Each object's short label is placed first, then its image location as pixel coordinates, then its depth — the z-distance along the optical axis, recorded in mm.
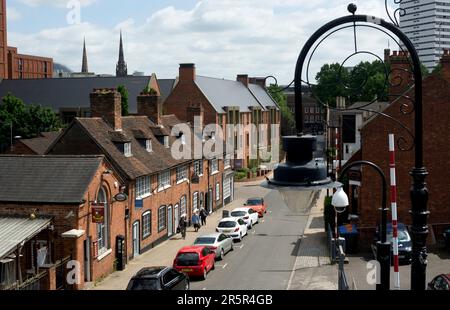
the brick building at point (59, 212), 21938
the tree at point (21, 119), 63406
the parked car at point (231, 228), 34438
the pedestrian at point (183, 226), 35438
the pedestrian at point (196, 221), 38188
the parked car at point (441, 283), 16188
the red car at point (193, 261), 25000
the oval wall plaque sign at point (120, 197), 26312
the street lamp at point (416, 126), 6480
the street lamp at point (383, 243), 11227
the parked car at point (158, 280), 18938
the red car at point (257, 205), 44634
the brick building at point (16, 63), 103750
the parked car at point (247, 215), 39094
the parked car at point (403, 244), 24938
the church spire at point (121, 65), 138812
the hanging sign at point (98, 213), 23500
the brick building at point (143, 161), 29875
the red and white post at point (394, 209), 11798
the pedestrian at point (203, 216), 40531
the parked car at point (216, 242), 28983
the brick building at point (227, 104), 66062
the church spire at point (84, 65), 163525
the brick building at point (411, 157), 29172
